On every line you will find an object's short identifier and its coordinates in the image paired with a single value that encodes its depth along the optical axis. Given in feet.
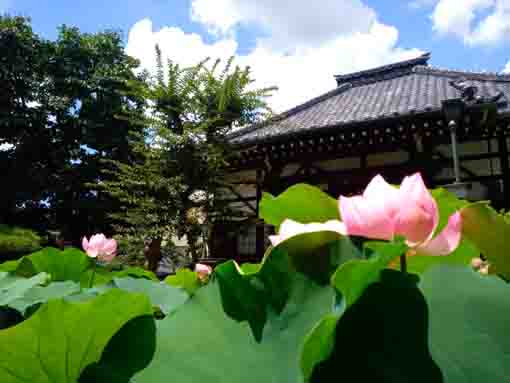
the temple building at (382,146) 17.33
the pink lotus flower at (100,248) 5.65
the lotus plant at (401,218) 1.27
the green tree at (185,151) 23.40
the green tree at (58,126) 40.42
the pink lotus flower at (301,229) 1.34
